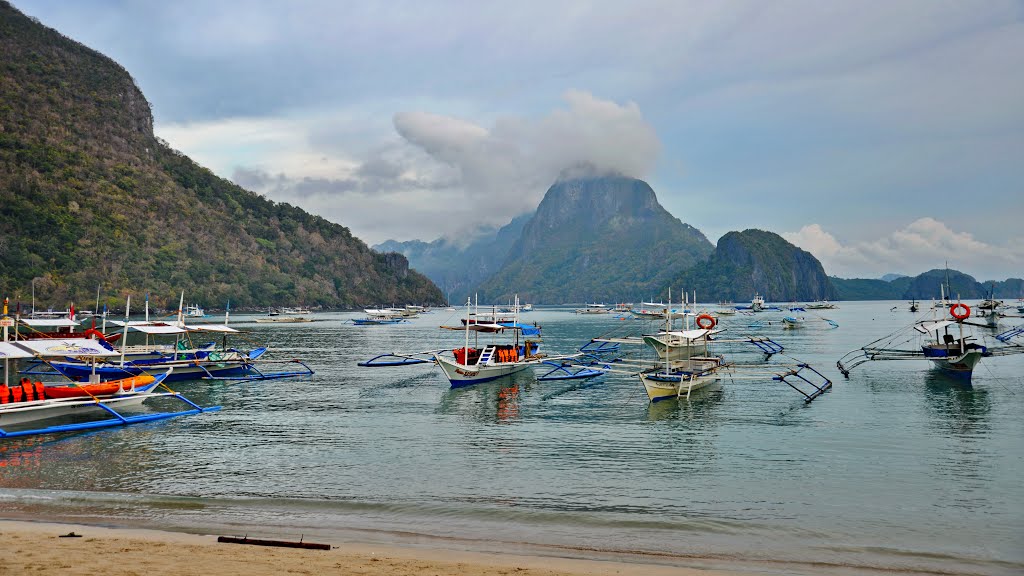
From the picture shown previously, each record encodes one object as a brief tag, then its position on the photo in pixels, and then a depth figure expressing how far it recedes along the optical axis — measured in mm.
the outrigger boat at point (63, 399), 25344
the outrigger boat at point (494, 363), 38969
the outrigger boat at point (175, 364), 39719
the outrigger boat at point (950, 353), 39594
